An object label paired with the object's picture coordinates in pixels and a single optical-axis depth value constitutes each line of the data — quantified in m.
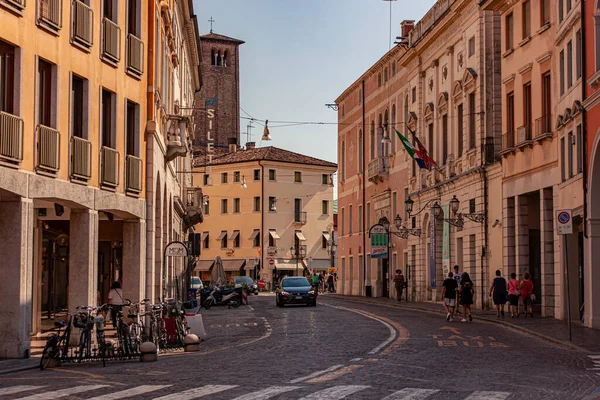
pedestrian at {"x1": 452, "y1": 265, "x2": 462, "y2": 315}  39.16
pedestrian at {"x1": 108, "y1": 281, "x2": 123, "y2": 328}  27.83
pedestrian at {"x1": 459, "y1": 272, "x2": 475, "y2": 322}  36.50
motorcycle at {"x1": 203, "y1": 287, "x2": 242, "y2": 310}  54.31
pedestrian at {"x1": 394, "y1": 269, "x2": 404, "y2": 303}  56.75
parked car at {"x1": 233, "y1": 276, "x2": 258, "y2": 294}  82.69
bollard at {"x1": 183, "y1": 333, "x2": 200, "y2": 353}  23.70
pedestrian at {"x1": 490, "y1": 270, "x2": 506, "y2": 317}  38.19
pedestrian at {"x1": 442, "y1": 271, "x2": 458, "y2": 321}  36.44
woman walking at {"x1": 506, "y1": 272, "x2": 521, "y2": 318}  37.72
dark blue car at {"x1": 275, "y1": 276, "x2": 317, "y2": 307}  51.25
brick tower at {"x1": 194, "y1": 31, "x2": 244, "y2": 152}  131.62
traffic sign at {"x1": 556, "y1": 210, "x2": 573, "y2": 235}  26.00
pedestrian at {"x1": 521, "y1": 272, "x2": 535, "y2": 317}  38.12
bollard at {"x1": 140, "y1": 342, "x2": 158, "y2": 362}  20.80
